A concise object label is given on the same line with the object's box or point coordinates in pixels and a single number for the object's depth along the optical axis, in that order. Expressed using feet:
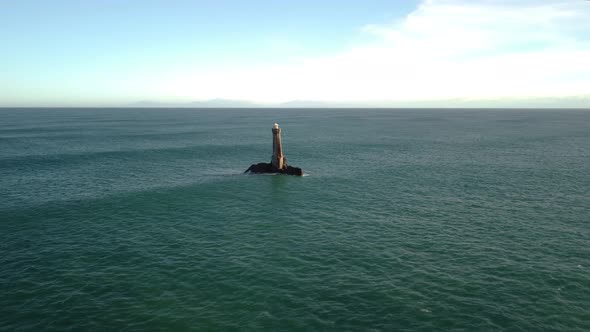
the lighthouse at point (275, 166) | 292.94
